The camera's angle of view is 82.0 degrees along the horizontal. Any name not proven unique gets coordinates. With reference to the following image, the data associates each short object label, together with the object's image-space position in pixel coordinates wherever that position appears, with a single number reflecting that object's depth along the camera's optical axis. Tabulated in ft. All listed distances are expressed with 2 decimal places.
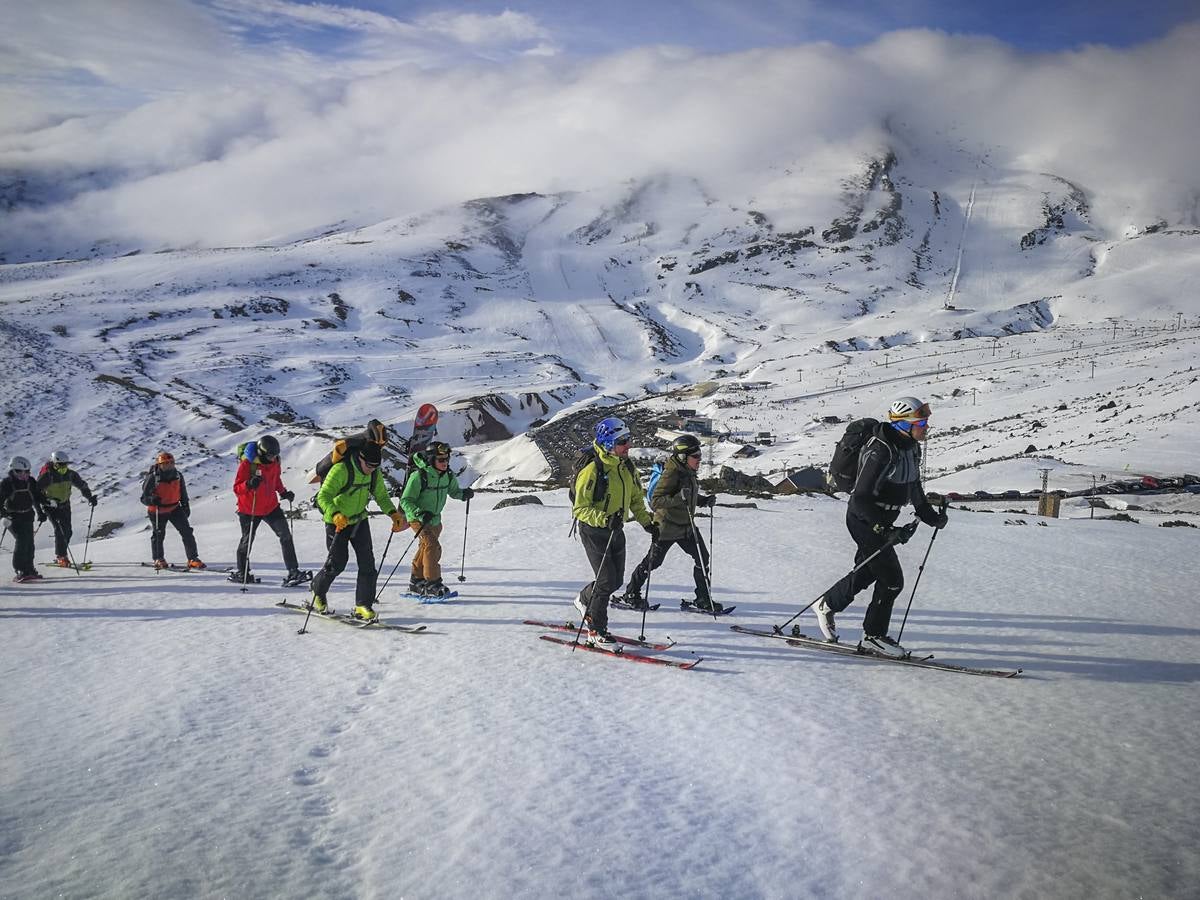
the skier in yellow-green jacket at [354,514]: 26.03
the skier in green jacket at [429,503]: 29.84
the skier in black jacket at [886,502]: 21.93
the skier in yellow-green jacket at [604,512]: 23.76
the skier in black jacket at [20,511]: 35.29
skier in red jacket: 34.91
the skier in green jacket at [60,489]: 38.24
